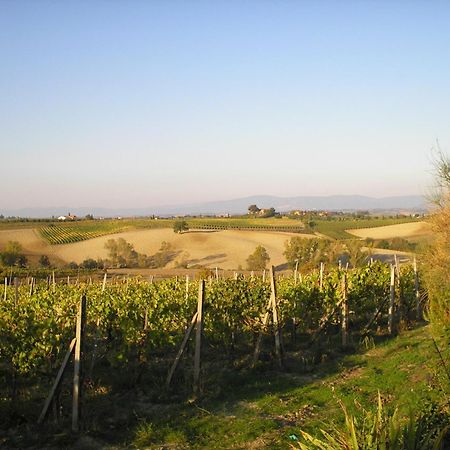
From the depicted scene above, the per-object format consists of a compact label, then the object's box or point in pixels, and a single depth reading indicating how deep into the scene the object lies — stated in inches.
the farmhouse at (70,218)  4503.0
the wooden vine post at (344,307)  511.0
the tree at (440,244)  533.6
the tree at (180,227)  3300.7
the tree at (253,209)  5556.1
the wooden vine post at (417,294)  657.0
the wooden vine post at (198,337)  370.2
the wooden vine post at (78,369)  301.1
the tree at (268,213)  4789.9
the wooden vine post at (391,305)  563.8
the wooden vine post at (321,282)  584.9
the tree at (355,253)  1583.4
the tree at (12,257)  1971.7
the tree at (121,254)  2389.3
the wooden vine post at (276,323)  432.1
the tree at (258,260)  2137.4
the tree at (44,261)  2169.0
